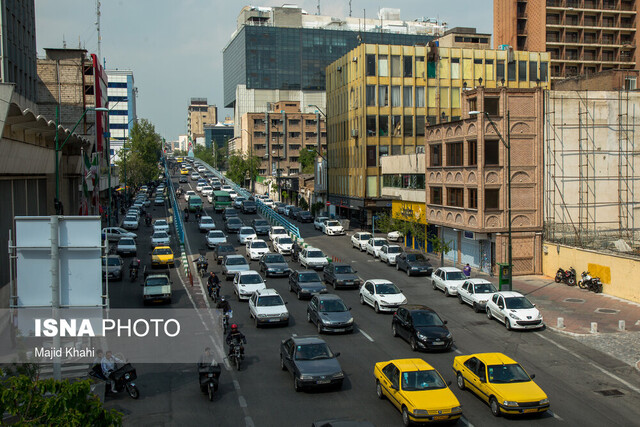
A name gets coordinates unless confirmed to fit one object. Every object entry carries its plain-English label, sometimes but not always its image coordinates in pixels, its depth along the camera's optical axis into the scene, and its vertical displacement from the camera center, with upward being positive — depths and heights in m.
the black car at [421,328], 22.28 -5.43
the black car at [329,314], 24.81 -5.38
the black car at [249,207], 75.69 -2.57
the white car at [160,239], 49.00 -4.22
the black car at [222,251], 43.34 -4.64
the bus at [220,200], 79.71 -1.79
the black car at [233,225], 58.91 -3.76
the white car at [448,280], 32.97 -5.28
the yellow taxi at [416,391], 15.22 -5.48
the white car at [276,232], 51.34 -3.89
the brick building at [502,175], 38.75 +0.62
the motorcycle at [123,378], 17.81 -5.60
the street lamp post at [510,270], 30.89 -4.39
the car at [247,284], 31.61 -5.14
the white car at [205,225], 58.72 -3.70
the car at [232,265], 37.59 -4.97
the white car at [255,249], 44.84 -4.65
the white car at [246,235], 51.77 -4.16
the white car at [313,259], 40.88 -4.92
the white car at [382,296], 28.89 -5.36
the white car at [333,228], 59.88 -4.21
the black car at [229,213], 66.51 -3.04
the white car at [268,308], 26.00 -5.34
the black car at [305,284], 31.73 -5.24
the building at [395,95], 64.25 +9.68
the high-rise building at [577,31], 84.12 +21.44
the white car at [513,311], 25.67 -5.49
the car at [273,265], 38.31 -5.07
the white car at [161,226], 55.06 -3.60
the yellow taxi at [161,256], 41.41 -4.76
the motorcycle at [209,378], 17.61 -5.59
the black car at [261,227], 56.19 -3.79
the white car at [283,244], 47.34 -4.59
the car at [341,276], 34.72 -5.25
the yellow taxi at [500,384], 15.89 -5.53
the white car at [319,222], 63.63 -3.86
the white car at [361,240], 49.67 -4.51
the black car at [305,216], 72.00 -3.60
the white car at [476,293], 29.38 -5.37
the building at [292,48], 182.88 +41.90
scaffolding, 39.59 +1.05
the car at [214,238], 49.78 -4.25
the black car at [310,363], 18.00 -5.46
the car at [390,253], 43.28 -4.85
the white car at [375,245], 46.33 -4.63
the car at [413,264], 39.06 -5.15
